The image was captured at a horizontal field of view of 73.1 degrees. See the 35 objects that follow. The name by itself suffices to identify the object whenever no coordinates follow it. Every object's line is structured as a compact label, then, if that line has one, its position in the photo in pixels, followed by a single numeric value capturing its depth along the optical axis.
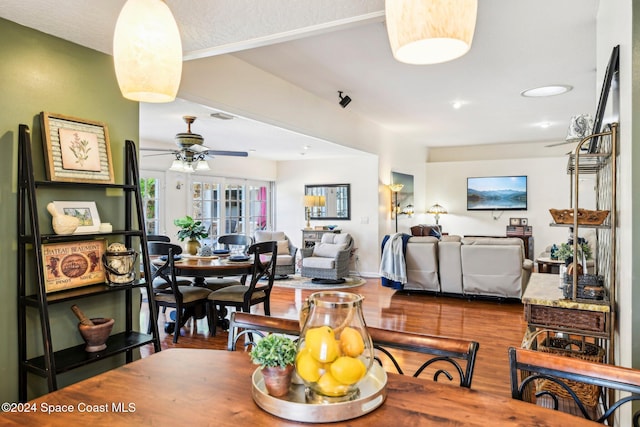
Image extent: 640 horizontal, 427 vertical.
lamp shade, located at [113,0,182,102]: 1.15
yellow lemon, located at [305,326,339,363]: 1.10
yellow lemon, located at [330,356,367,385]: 1.10
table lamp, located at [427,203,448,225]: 9.95
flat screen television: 9.31
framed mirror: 8.23
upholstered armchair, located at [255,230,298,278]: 7.65
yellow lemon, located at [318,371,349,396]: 1.12
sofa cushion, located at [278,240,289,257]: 7.91
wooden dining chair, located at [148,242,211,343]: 4.07
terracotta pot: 1.17
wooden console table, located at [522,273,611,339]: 2.29
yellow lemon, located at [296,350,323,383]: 1.12
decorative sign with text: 2.27
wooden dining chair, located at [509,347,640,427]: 1.15
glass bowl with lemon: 1.10
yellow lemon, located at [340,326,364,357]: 1.12
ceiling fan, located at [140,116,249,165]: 4.66
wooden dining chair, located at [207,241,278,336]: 4.19
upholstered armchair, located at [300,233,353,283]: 7.23
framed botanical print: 2.24
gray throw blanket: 6.19
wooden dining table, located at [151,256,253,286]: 4.12
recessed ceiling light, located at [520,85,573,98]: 5.02
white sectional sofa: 5.67
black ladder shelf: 2.07
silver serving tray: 1.07
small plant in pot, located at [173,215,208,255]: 4.71
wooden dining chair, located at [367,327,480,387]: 1.37
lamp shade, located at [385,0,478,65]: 0.93
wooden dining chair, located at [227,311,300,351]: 1.73
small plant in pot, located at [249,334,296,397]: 1.16
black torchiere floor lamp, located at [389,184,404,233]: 8.21
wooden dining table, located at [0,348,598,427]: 1.09
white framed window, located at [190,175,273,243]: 7.58
